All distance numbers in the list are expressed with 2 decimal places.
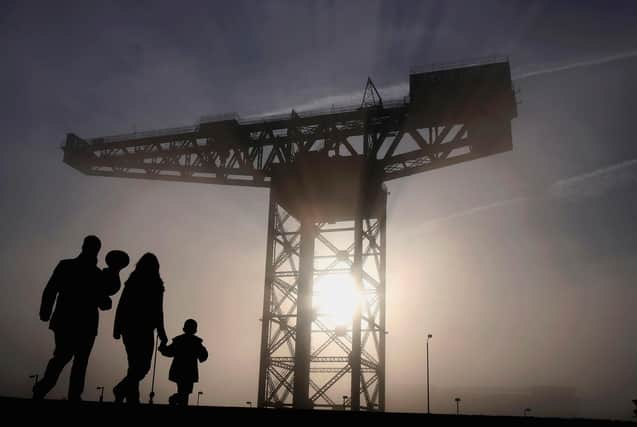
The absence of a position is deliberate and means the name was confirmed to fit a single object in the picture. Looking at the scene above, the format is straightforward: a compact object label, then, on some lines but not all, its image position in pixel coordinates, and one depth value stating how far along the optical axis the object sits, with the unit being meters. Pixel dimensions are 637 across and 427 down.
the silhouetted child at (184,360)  7.68
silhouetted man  6.38
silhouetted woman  6.71
